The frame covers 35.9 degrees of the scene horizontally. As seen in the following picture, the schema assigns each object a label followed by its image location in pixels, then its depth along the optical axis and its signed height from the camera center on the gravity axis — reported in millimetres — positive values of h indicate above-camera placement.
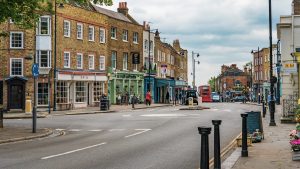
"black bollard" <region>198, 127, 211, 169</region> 7180 -789
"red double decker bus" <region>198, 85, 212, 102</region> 89750 +953
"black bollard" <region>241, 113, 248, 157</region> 11477 -984
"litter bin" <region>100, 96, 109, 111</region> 41750 -660
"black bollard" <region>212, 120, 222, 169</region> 9086 -974
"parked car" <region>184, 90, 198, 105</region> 62722 +264
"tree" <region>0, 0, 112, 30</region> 18859 +3819
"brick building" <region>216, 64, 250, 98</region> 146875 +6273
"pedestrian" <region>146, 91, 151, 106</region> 53062 -223
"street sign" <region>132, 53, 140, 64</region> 60969 +5144
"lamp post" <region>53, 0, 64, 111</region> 42419 +2150
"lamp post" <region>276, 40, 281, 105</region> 63297 -47
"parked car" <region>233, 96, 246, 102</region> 98750 -475
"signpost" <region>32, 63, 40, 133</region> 21516 +1282
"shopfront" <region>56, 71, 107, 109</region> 46031 +936
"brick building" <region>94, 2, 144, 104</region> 57031 +5189
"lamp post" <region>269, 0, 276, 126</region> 22252 +64
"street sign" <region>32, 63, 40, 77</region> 21620 +1282
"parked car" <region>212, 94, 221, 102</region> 100912 -250
